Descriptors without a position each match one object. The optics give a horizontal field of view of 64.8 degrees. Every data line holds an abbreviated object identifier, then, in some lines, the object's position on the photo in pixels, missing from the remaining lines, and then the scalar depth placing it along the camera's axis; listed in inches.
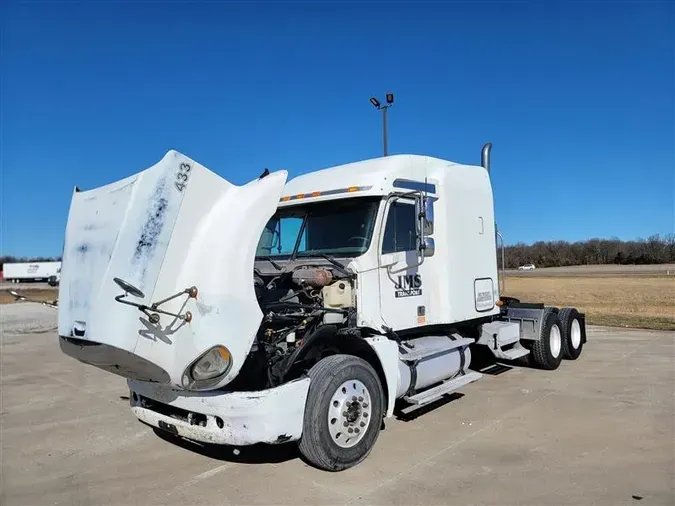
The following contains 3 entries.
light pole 375.2
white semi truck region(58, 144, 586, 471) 153.4
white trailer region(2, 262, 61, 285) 3397.4
